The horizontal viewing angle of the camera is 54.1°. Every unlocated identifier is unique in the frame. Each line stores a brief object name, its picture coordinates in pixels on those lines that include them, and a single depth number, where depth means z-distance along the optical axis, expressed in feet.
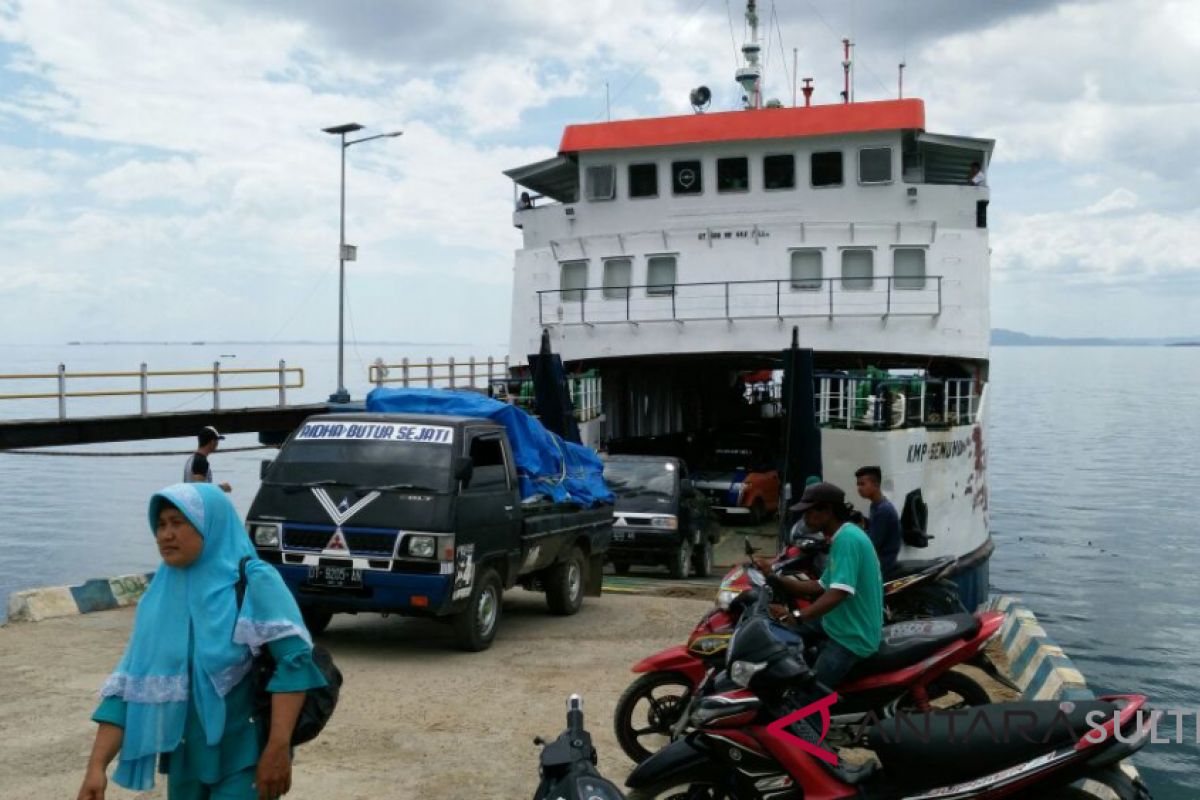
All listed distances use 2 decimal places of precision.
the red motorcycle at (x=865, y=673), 19.92
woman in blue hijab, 11.36
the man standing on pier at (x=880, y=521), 28.40
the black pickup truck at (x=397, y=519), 31.07
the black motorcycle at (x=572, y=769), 11.54
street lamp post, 100.99
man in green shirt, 19.20
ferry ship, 63.87
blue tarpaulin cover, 37.99
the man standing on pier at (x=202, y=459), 33.83
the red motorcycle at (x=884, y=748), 15.29
